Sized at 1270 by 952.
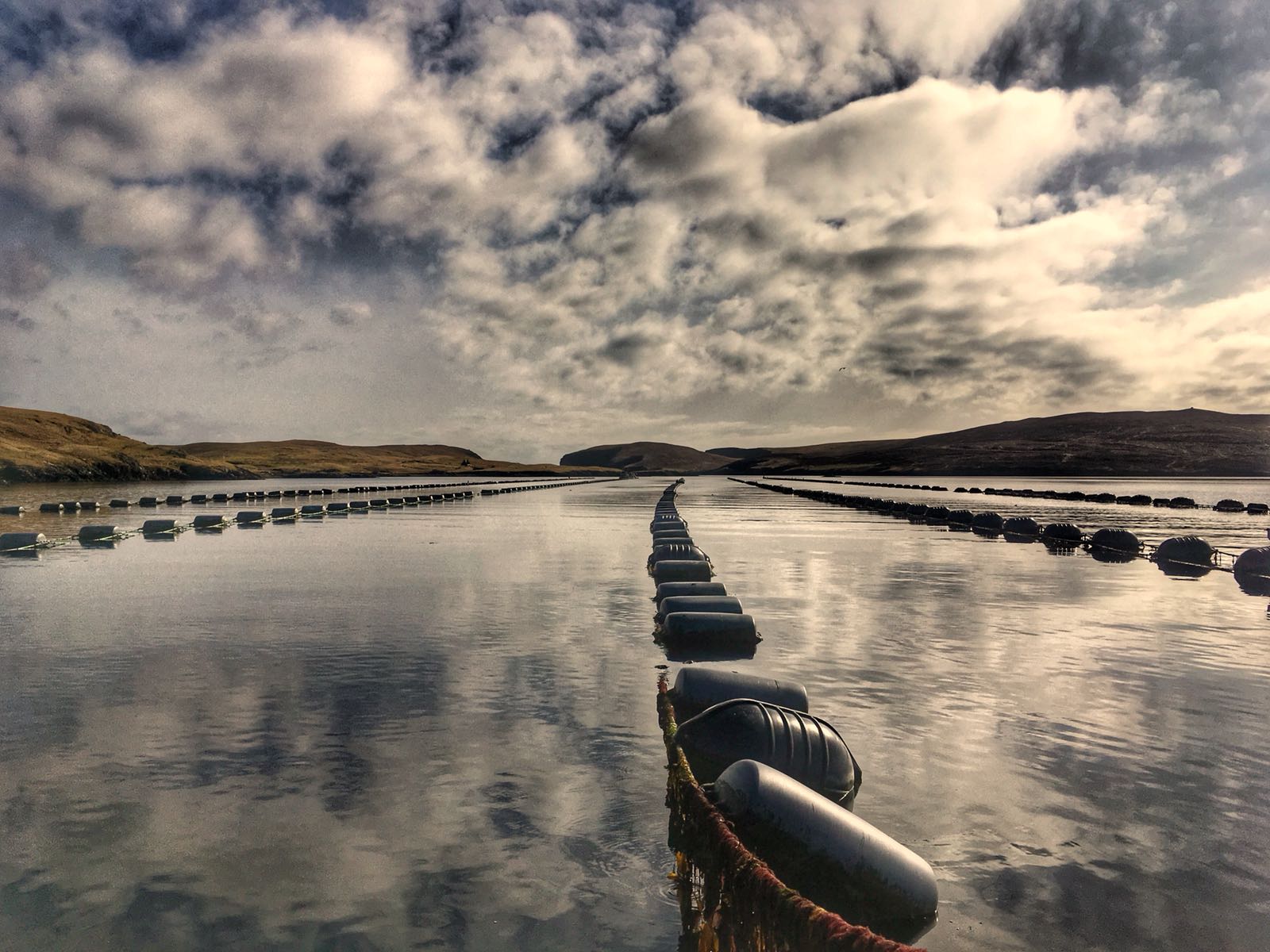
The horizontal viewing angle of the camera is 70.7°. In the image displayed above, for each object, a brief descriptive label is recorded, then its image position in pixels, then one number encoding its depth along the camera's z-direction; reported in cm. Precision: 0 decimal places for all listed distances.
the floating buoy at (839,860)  817
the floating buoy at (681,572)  2902
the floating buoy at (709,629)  2014
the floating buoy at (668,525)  4547
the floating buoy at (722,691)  1300
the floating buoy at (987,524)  6369
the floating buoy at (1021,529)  5794
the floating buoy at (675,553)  3210
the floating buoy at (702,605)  2133
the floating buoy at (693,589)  2384
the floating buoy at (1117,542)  4797
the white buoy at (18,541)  4428
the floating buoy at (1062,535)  5419
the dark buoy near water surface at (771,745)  1050
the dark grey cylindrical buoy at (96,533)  4934
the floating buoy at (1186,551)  4300
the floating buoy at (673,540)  3523
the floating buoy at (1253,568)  3703
